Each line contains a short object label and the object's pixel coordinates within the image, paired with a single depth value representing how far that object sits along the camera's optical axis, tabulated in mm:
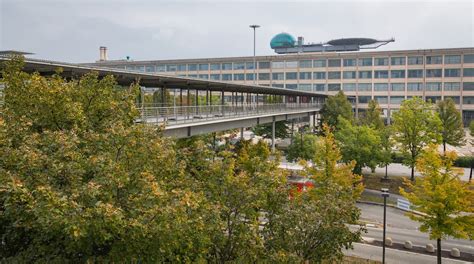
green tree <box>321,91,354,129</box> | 62409
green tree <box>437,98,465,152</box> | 49781
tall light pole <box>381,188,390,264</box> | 20109
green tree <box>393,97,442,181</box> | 37875
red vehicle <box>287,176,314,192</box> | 31258
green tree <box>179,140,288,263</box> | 11281
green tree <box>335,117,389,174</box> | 36594
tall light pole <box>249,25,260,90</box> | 100081
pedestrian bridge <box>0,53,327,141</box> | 18481
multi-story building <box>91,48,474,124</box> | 82500
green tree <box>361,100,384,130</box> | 53447
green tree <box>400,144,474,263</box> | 18891
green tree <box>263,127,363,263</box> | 12125
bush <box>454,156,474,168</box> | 48375
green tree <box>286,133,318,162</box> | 41438
